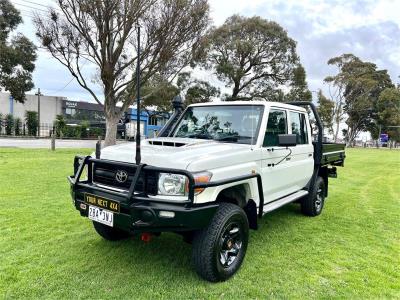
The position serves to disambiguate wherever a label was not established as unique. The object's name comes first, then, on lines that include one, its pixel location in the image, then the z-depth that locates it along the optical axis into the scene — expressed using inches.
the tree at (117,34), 565.9
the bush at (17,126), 1478.8
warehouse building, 1670.8
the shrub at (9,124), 1444.4
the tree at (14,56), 955.3
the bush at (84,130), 1648.6
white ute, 119.1
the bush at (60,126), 1530.5
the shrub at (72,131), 1573.5
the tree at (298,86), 1238.9
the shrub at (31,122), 1531.7
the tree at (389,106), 1812.3
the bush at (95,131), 1705.0
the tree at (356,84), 1737.2
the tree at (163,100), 1244.3
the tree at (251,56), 1189.7
